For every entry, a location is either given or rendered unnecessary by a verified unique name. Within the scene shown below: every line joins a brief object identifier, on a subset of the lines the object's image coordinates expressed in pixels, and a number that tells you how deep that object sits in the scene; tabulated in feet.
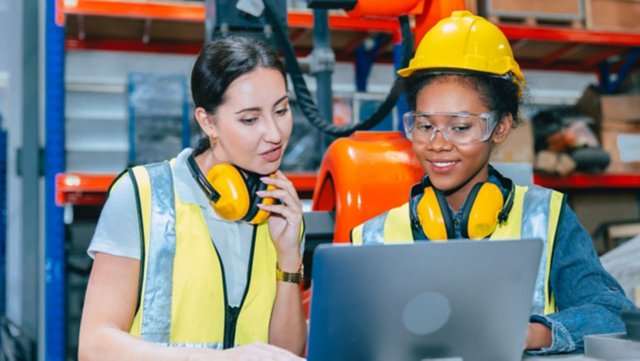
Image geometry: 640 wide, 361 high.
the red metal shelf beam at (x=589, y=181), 13.52
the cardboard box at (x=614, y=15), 14.52
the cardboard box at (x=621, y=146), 14.30
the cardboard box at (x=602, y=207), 14.44
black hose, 8.09
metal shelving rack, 11.39
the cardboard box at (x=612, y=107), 14.30
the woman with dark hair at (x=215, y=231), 5.41
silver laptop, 3.39
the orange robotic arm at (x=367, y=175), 7.07
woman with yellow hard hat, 5.55
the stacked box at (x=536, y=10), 13.84
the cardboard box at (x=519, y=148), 13.35
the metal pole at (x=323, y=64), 11.30
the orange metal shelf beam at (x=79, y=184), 11.41
